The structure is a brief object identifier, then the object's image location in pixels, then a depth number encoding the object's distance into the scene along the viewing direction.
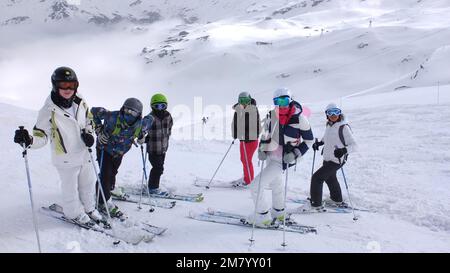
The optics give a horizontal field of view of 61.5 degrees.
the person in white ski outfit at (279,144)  5.71
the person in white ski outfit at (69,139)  4.94
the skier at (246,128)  8.17
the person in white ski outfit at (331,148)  6.56
